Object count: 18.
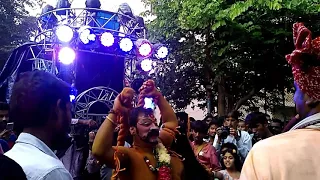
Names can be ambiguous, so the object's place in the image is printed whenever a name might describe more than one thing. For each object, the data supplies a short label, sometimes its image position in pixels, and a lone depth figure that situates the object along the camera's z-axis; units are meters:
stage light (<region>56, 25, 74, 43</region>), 5.78
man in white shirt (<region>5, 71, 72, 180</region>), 1.16
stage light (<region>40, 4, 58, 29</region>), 6.41
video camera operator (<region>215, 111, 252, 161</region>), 3.74
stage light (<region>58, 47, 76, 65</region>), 5.81
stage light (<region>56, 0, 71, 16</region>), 6.37
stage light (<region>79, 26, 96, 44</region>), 5.93
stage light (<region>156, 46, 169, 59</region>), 6.54
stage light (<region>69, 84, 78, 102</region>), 5.89
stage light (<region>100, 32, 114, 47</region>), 6.04
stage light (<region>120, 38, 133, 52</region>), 6.27
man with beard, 2.14
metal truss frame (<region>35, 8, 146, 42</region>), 6.24
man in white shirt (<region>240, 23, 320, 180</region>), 1.03
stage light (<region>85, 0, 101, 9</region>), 6.33
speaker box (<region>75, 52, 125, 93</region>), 6.55
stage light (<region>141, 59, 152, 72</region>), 6.48
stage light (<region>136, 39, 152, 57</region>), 6.30
